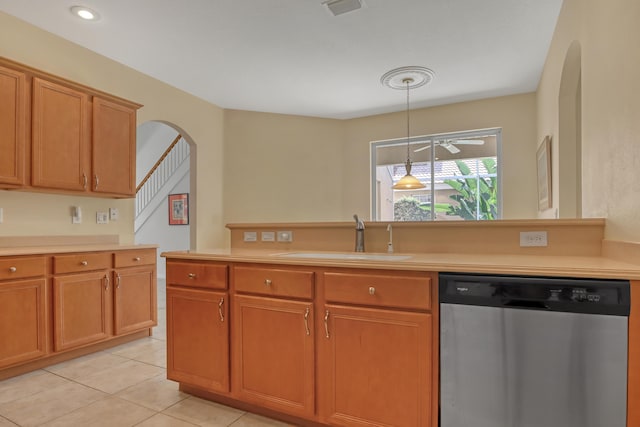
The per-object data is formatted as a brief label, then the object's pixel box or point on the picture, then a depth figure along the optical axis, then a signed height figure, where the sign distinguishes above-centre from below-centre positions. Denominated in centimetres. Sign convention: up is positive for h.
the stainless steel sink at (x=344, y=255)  185 -23
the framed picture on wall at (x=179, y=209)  682 +12
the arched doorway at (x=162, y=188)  687 +53
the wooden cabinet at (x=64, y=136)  265 +65
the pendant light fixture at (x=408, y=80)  398 +155
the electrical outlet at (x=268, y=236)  269 -15
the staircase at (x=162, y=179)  698 +71
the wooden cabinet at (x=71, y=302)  248 -68
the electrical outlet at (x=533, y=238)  197 -13
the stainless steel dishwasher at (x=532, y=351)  128 -51
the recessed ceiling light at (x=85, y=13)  280 +158
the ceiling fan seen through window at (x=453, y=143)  500 +100
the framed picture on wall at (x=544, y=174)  347 +41
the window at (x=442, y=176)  497 +56
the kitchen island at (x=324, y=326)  156 -55
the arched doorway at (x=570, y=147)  296 +55
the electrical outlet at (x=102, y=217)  351 -2
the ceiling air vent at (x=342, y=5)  276 +160
